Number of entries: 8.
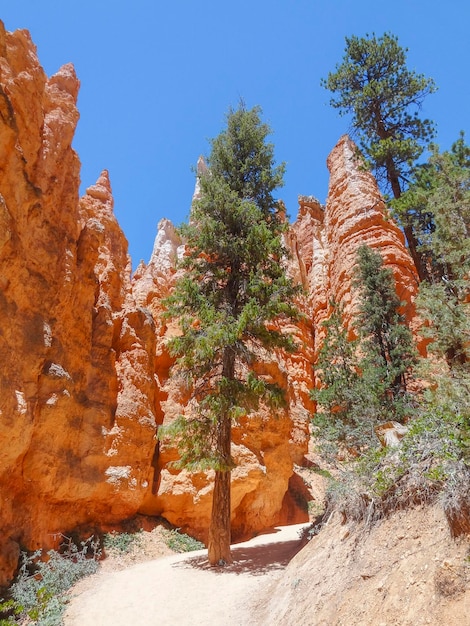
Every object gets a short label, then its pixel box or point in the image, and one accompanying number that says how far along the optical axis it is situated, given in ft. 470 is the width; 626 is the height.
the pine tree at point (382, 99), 49.85
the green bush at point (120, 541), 40.60
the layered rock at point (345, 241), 88.79
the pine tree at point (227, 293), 34.53
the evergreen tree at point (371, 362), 47.42
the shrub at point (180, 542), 44.14
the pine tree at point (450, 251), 31.83
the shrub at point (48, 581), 26.43
